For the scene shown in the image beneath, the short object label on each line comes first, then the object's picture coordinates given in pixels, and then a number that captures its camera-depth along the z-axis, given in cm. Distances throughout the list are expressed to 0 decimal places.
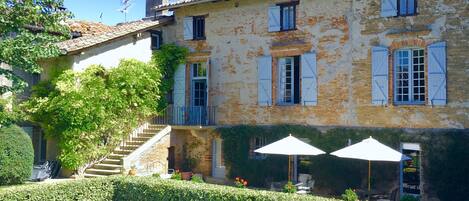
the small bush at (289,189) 1466
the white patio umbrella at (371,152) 1320
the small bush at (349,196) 1309
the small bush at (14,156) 1542
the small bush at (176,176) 1683
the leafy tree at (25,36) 1391
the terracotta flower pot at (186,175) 1945
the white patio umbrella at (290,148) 1466
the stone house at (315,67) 1526
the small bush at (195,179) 1634
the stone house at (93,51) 1873
